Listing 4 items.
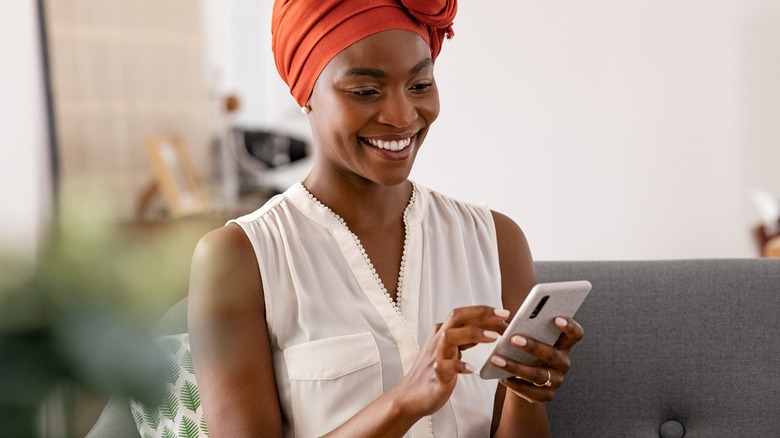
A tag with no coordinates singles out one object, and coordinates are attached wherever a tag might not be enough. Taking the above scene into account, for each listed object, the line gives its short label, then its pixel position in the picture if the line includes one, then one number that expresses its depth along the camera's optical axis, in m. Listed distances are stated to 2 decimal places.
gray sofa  1.75
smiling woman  1.42
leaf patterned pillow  1.52
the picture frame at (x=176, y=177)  5.04
